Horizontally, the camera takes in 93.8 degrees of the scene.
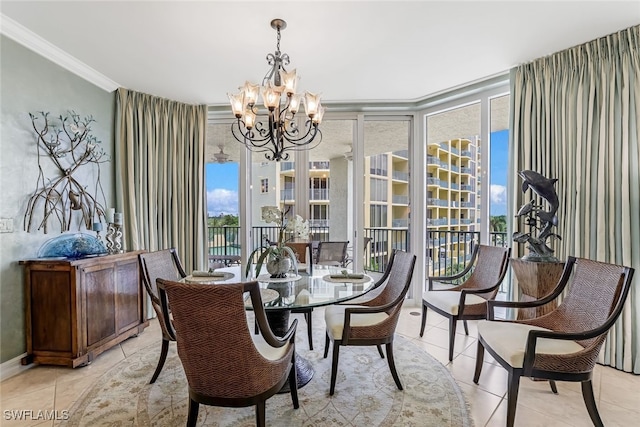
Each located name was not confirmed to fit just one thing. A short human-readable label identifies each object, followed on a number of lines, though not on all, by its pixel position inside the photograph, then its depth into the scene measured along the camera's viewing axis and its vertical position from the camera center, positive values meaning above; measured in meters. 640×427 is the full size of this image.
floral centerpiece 2.36 -0.23
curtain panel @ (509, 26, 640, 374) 2.36 +0.57
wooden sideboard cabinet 2.41 -0.81
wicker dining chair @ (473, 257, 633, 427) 1.65 -0.77
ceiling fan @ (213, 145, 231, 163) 4.26 +0.79
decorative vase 2.37 -0.42
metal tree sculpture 2.58 +0.41
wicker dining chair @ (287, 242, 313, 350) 3.33 -0.44
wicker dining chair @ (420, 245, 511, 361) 2.61 -0.75
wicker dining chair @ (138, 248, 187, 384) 2.13 -0.49
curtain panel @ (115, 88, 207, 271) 3.48 +0.48
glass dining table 1.91 -0.56
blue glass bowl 2.58 -0.31
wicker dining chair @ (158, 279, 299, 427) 1.31 -0.63
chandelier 2.23 +0.84
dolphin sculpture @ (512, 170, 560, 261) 2.42 +0.00
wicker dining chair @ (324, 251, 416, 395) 2.03 -0.79
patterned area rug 1.81 -1.26
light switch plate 2.29 -0.10
